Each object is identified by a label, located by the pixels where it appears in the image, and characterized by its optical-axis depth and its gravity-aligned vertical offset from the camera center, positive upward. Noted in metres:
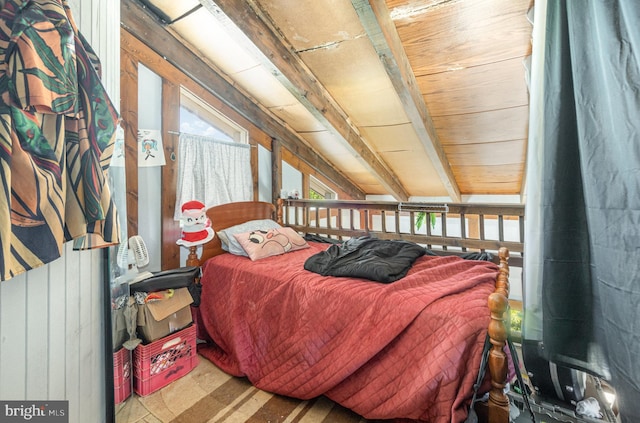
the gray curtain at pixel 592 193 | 0.63 +0.05
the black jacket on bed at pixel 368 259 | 1.62 -0.28
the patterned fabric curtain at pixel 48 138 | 0.71 +0.23
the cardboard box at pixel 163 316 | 1.65 -0.59
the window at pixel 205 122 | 2.72 +0.99
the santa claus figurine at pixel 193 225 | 2.25 -0.06
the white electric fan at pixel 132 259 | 1.51 -0.24
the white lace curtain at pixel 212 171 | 2.58 +0.46
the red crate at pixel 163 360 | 1.64 -0.87
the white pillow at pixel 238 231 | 2.38 -0.12
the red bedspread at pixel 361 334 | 1.14 -0.59
